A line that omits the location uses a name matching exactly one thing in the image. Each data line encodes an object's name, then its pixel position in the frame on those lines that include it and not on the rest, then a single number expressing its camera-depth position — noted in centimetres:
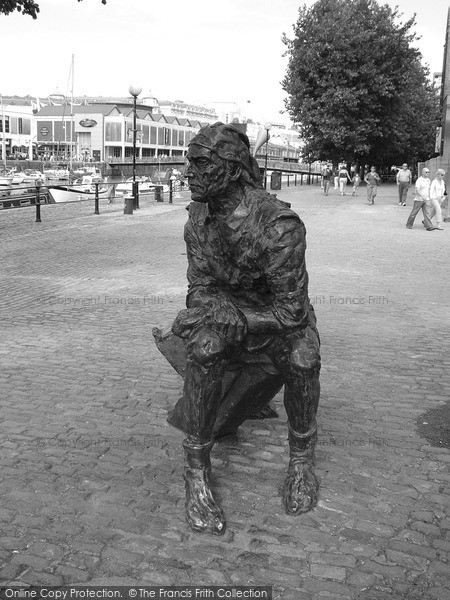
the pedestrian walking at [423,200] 1694
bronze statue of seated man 308
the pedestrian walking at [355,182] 3243
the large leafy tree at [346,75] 3941
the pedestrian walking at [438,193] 1712
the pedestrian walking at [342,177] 3291
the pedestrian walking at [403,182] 2554
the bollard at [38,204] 1715
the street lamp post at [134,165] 2179
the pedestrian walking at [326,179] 3296
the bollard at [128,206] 2086
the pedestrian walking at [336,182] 3739
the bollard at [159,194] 2653
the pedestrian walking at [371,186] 2647
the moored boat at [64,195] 2911
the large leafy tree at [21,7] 1385
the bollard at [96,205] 2047
